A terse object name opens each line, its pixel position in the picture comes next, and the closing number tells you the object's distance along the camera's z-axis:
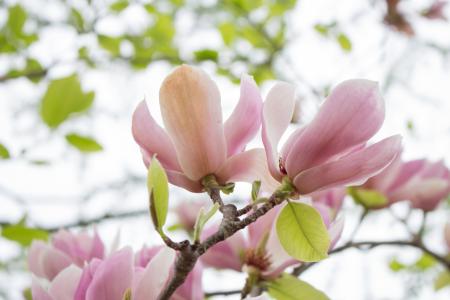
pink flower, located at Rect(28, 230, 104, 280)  1.20
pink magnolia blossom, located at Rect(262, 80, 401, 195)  1.06
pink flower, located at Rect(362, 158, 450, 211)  1.40
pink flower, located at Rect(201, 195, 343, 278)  1.20
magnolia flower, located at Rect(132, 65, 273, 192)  1.09
